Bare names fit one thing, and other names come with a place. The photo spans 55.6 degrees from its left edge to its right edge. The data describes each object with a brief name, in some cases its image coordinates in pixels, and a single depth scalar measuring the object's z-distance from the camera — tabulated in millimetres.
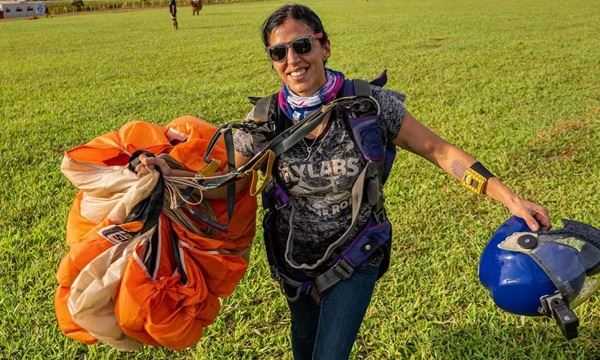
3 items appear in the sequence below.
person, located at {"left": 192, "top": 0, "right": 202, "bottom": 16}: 40406
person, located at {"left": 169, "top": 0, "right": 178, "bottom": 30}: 27691
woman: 2359
